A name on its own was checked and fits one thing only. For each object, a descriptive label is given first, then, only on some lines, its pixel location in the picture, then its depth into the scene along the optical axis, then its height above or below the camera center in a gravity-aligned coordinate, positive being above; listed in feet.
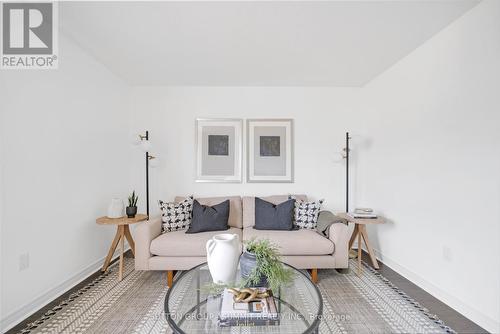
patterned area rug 5.74 -3.94
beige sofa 7.85 -2.79
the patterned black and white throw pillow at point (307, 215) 9.28 -1.90
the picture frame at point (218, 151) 11.45 +0.83
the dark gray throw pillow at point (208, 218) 8.79 -1.95
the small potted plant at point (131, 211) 8.71 -1.63
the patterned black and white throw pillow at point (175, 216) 8.92 -1.88
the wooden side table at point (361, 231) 8.75 -2.54
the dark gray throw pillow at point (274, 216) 9.14 -1.91
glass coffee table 4.03 -2.71
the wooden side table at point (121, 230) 8.13 -2.33
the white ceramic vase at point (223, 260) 5.06 -2.02
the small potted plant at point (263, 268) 4.83 -2.12
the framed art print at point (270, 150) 11.50 +0.88
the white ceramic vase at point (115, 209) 8.54 -1.53
